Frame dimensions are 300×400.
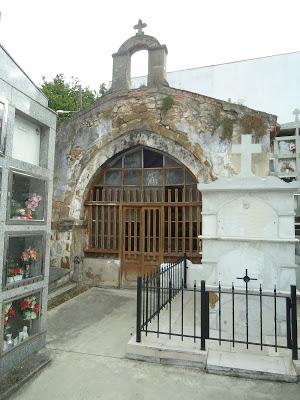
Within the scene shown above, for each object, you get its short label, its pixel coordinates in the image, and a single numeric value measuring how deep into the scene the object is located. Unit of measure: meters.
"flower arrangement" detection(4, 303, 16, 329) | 3.67
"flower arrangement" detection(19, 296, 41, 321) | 4.05
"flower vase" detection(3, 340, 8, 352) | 3.61
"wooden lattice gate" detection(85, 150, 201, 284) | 8.55
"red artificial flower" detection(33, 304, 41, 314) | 4.20
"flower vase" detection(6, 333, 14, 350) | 3.69
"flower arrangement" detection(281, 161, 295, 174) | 8.73
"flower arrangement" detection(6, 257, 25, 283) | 3.76
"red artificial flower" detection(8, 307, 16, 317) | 3.81
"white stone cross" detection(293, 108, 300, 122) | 9.28
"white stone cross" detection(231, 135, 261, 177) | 5.07
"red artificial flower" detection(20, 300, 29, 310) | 4.04
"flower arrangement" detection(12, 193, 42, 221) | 3.97
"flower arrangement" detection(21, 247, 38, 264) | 4.09
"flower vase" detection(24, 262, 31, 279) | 4.10
